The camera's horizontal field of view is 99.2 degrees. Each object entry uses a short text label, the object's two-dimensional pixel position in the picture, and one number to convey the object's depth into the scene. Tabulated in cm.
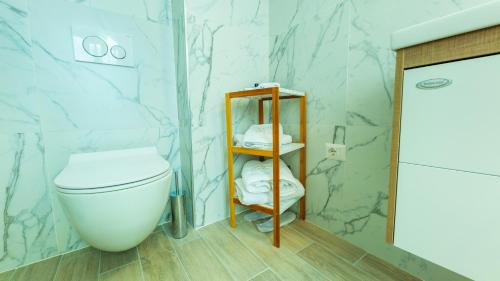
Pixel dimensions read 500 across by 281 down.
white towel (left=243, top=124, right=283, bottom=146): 96
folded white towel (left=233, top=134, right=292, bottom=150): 94
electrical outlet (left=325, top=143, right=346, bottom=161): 91
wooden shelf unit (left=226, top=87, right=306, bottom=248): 86
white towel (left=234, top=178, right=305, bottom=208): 97
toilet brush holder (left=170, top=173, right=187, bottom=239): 100
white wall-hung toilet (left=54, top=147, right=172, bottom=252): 58
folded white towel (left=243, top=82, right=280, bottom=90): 94
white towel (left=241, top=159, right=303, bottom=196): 96
